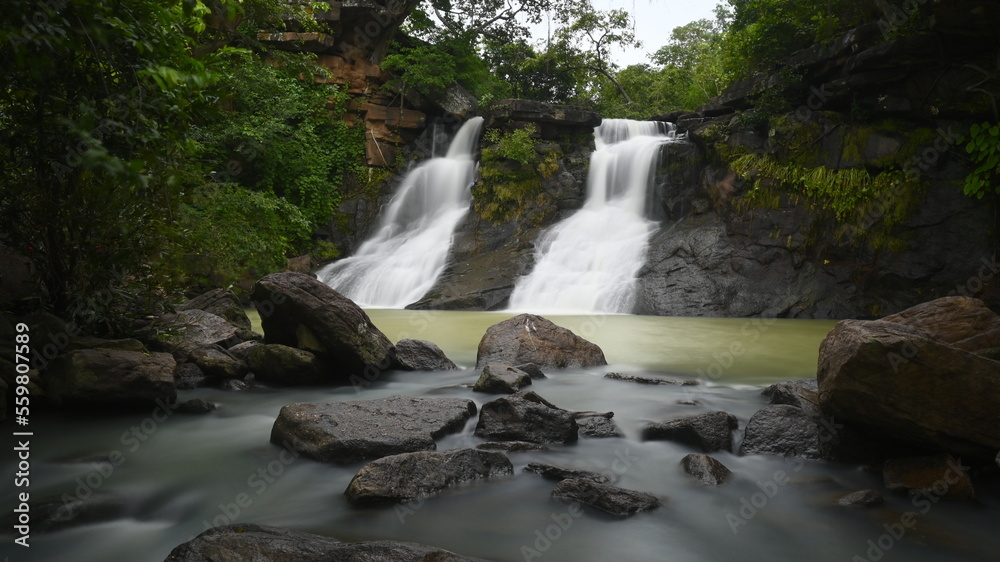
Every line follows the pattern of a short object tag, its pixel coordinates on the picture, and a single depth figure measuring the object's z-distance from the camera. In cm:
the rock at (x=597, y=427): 462
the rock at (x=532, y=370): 652
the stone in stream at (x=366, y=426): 401
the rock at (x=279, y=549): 243
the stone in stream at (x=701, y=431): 432
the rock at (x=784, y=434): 417
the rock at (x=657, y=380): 631
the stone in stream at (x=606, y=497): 331
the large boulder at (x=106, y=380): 474
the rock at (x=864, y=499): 338
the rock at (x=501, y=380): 564
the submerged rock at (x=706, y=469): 378
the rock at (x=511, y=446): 418
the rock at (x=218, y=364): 607
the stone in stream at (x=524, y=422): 439
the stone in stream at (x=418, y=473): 336
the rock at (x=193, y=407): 506
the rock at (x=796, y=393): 479
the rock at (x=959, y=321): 425
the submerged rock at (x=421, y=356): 691
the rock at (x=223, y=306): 830
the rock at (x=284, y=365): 609
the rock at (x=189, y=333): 622
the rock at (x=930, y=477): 346
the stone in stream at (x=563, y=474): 371
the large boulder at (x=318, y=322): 606
